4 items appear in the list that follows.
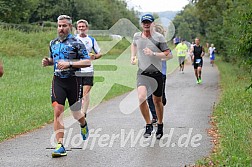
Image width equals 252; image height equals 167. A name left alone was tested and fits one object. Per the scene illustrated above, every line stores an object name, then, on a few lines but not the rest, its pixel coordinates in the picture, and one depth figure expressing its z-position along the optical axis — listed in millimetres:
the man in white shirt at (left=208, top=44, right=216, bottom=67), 62874
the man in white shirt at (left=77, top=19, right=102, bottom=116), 16533
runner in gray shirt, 13588
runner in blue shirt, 11745
